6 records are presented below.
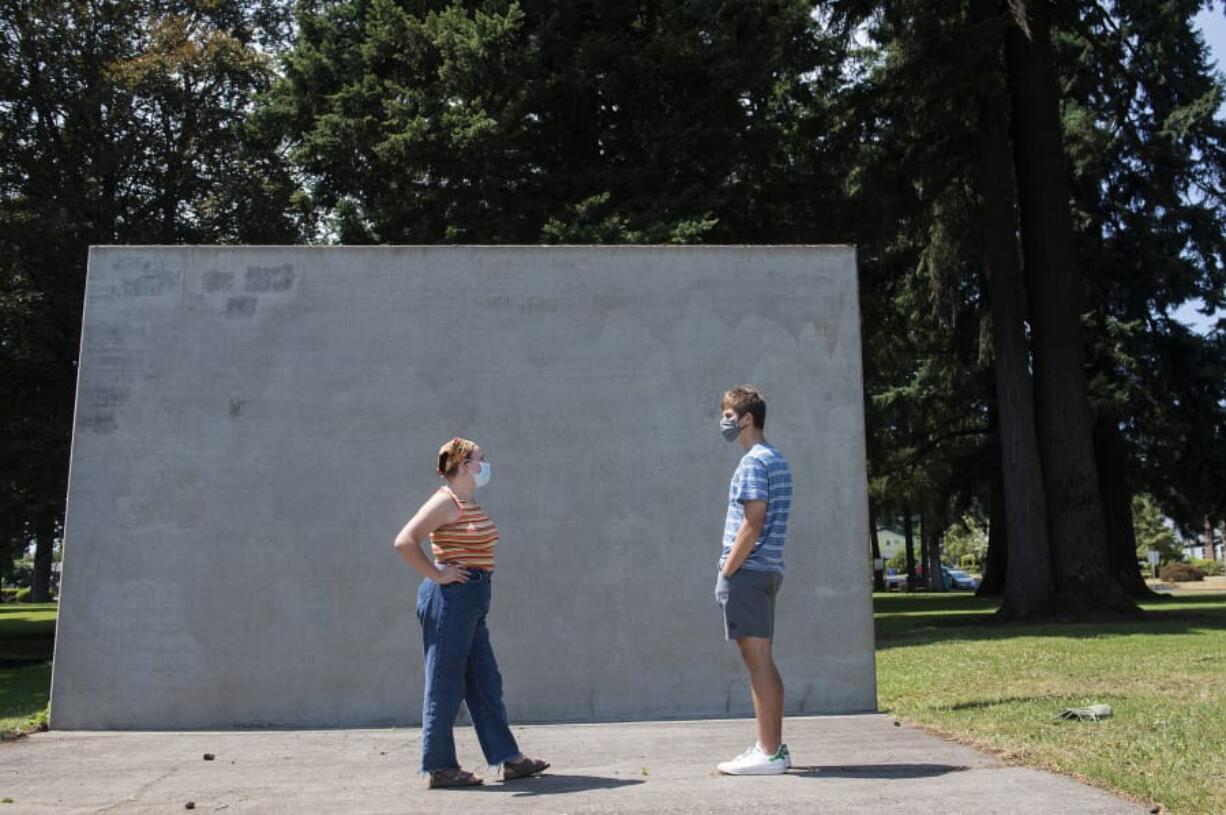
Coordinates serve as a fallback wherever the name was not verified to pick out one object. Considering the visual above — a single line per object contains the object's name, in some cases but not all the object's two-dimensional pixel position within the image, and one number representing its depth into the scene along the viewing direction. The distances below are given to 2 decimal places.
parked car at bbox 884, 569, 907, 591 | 62.42
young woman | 5.57
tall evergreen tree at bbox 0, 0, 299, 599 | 20.22
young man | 5.62
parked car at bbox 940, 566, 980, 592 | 60.22
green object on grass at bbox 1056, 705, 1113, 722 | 7.33
